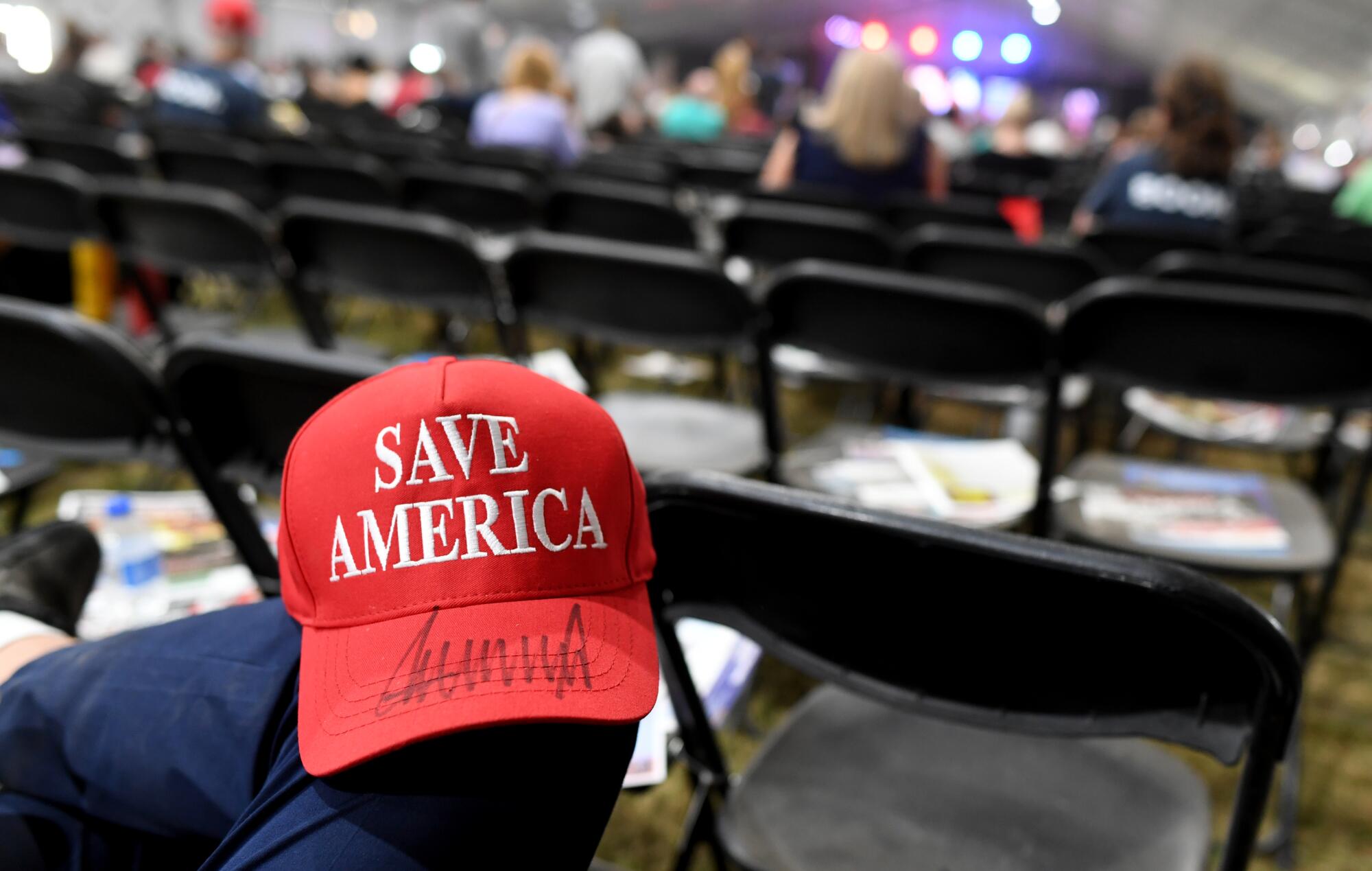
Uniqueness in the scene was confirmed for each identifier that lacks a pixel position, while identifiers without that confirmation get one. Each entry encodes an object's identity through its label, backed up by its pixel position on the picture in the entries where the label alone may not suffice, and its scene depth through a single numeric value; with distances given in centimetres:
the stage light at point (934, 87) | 1973
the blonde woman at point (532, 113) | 429
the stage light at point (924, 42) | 2162
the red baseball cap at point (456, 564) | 54
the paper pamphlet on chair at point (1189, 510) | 167
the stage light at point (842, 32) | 2150
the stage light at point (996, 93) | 2161
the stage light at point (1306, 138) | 1900
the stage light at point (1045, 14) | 1931
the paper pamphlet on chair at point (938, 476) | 168
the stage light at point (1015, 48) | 2162
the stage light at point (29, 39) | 1304
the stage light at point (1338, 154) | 1529
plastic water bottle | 150
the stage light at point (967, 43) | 2172
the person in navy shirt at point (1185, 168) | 316
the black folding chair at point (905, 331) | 158
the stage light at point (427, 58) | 1828
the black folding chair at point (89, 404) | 119
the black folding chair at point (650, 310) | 176
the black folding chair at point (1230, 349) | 154
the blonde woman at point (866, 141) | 325
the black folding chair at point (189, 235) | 220
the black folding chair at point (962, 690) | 72
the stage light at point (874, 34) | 1963
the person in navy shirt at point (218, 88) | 455
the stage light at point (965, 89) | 2144
